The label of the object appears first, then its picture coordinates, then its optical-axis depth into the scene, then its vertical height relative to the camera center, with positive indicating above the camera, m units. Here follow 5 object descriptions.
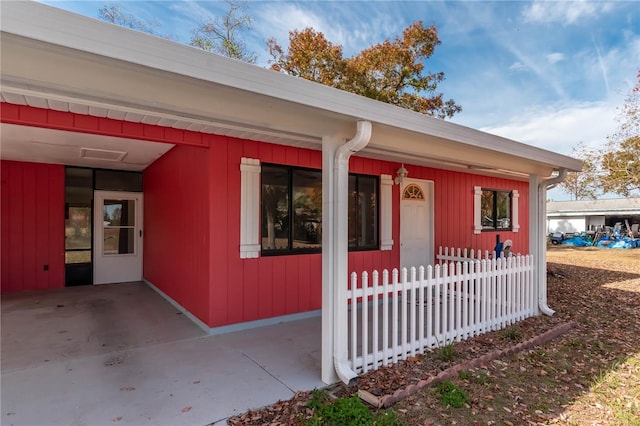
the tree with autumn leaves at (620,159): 13.65 +2.79
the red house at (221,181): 1.94 +0.64
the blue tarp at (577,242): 20.80 -1.67
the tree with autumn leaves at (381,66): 13.48 +6.24
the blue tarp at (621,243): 18.44 -1.56
